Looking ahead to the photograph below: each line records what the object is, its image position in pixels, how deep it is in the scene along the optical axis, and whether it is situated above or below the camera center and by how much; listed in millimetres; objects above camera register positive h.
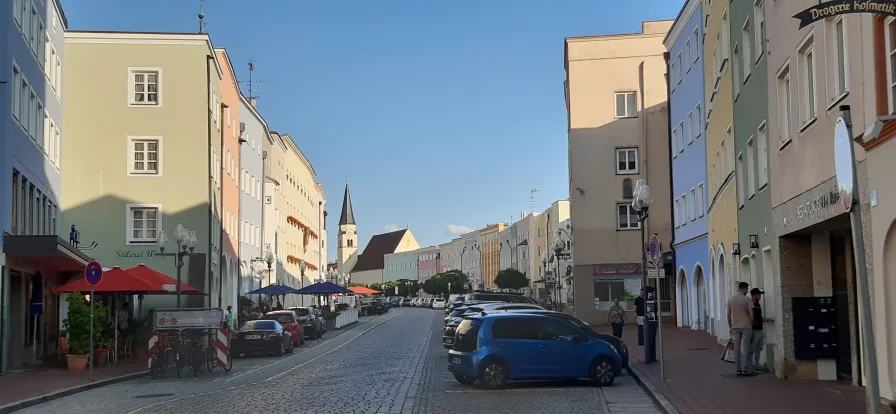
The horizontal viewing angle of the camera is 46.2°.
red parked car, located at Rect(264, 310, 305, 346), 40094 -485
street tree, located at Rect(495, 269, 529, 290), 107875 +2683
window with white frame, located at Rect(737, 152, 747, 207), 24438 +2795
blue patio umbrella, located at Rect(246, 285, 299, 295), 51625 +972
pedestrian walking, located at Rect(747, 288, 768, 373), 20000 -683
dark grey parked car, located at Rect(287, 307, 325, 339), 45875 -511
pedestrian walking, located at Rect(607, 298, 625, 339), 32250 -452
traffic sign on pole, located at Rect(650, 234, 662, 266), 21422 +1034
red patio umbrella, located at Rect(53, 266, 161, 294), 28531 +785
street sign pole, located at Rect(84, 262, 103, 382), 24031 +905
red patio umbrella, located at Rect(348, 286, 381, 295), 75131 +1299
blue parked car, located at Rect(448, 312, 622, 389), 20016 -913
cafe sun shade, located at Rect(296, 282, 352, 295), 55156 +1038
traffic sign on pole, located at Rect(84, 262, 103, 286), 24031 +916
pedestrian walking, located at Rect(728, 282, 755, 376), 19500 -428
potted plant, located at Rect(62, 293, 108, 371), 27078 -384
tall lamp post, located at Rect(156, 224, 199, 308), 30634 +2198
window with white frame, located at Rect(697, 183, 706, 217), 39312 +3814
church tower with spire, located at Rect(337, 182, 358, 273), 191625 +13579
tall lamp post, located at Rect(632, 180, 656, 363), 23562 +2168
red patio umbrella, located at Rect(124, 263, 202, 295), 30484 +1063
